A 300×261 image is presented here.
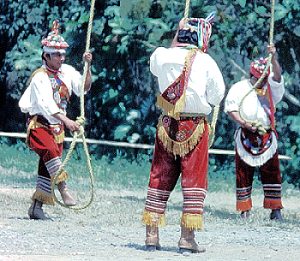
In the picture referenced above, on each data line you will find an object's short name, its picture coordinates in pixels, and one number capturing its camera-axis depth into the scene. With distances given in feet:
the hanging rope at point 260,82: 76.12
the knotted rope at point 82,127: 65.16
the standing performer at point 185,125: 60.80
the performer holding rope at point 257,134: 79.46
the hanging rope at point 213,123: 62.69
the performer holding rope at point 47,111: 73.97
